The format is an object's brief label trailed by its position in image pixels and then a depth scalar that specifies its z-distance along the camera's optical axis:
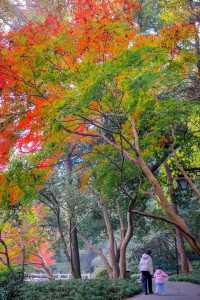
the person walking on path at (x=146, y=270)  11.29
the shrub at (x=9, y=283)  12.22
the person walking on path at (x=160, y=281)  11.17
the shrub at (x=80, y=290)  11.16
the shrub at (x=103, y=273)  22.97
